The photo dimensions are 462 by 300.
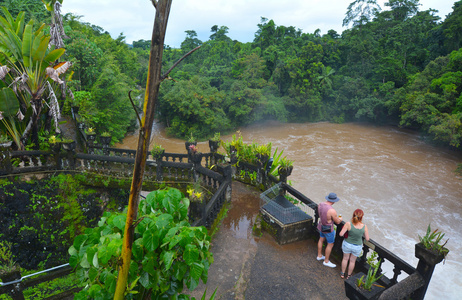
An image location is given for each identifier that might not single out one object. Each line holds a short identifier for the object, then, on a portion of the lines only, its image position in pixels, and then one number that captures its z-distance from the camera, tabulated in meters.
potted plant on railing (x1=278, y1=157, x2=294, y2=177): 7.07
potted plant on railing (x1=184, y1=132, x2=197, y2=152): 8.52
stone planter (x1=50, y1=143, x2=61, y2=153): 8.14
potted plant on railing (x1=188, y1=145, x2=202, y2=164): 7.86
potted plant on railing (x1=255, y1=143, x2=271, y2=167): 8.20
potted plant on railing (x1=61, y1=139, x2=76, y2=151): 8.24
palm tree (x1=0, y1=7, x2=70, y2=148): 7.14
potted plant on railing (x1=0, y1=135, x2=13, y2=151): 7.50
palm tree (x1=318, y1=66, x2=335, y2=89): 33.12
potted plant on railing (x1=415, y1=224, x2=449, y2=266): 3.81
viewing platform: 4.55
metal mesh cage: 5.99
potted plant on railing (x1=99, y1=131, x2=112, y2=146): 10.00
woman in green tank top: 4.57
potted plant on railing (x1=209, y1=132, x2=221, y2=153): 9.27
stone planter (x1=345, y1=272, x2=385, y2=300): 3.30
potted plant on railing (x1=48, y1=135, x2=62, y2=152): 8.13
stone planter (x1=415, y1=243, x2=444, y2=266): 3.81
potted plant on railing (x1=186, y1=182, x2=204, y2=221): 5.53
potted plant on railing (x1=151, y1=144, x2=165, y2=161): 8.33
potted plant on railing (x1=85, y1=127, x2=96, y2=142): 10.48
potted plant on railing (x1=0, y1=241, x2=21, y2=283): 3.38
